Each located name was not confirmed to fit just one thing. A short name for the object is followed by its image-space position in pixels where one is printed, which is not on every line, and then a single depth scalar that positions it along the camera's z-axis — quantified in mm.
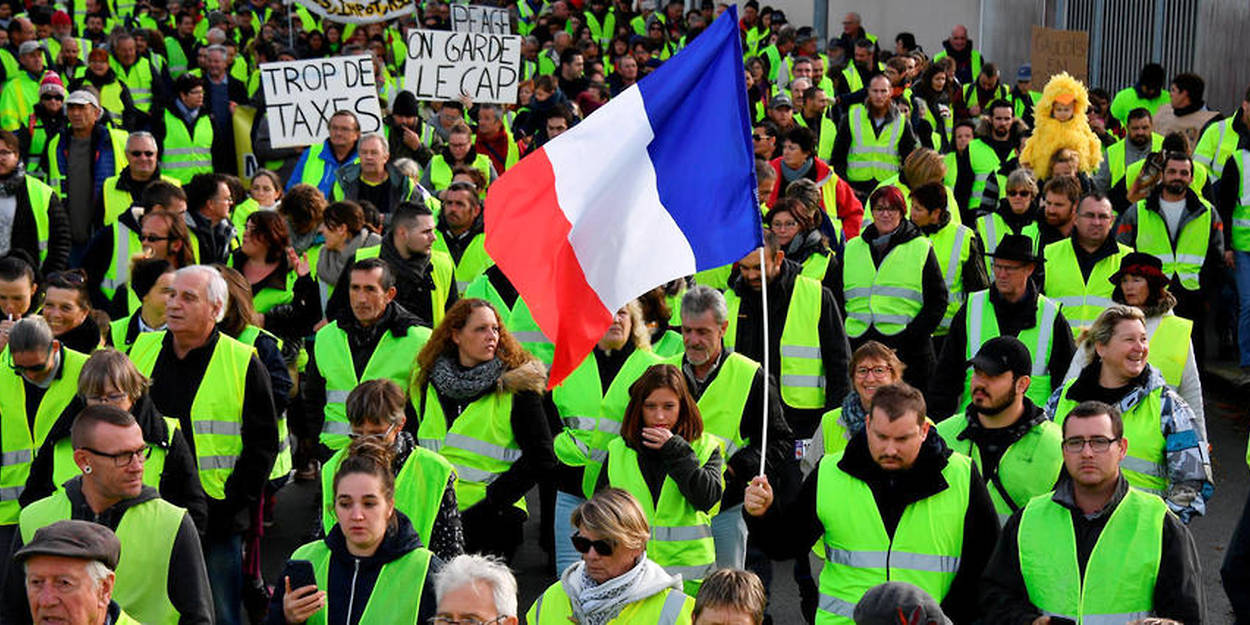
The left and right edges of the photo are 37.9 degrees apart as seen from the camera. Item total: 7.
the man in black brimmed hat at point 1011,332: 8875
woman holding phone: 6027
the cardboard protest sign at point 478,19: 20188
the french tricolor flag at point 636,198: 6422
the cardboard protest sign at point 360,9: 18000
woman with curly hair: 7820
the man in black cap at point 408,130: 14210
